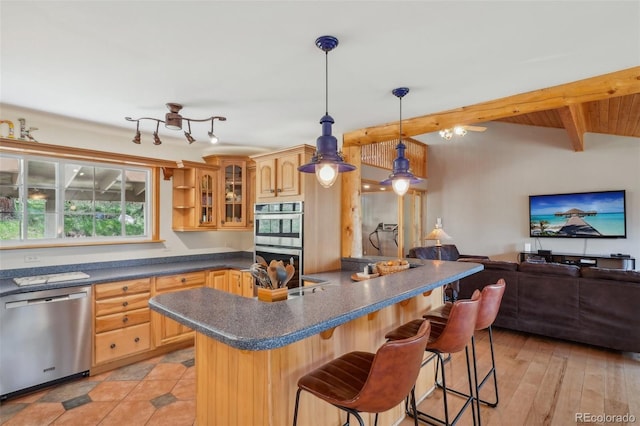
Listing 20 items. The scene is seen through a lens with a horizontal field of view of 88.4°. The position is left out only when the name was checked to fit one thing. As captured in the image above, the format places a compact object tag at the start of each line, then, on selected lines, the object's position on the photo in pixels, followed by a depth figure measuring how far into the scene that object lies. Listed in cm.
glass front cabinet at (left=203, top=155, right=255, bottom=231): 455
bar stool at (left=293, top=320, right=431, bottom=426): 130
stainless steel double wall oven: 333
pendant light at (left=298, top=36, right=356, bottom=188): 209
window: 332
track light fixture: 299
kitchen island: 132
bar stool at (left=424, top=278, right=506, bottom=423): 226
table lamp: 610
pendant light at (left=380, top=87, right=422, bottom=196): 279
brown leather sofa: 345
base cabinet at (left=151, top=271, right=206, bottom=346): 356
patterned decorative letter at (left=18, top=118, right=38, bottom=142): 316
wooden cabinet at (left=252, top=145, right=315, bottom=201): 337
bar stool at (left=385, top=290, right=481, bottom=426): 189
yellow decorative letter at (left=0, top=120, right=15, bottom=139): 306
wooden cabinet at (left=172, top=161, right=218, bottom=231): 436
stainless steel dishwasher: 268
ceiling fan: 498
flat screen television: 592
